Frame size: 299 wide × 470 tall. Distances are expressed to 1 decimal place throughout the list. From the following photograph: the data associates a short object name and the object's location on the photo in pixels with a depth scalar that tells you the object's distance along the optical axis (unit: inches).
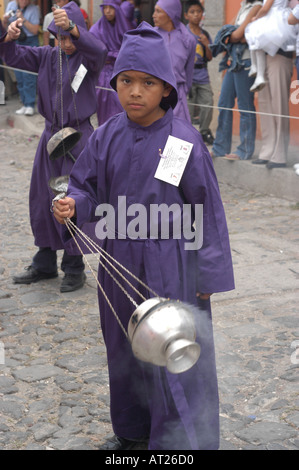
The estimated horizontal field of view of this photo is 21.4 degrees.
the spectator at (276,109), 316.5
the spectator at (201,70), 370.3
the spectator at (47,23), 279.3
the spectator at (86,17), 495.3
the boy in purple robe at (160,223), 123.0
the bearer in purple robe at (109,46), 353.4
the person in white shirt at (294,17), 288.7
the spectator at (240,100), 327.3
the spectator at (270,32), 305.9
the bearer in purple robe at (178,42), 299.2
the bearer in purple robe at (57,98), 213.2
